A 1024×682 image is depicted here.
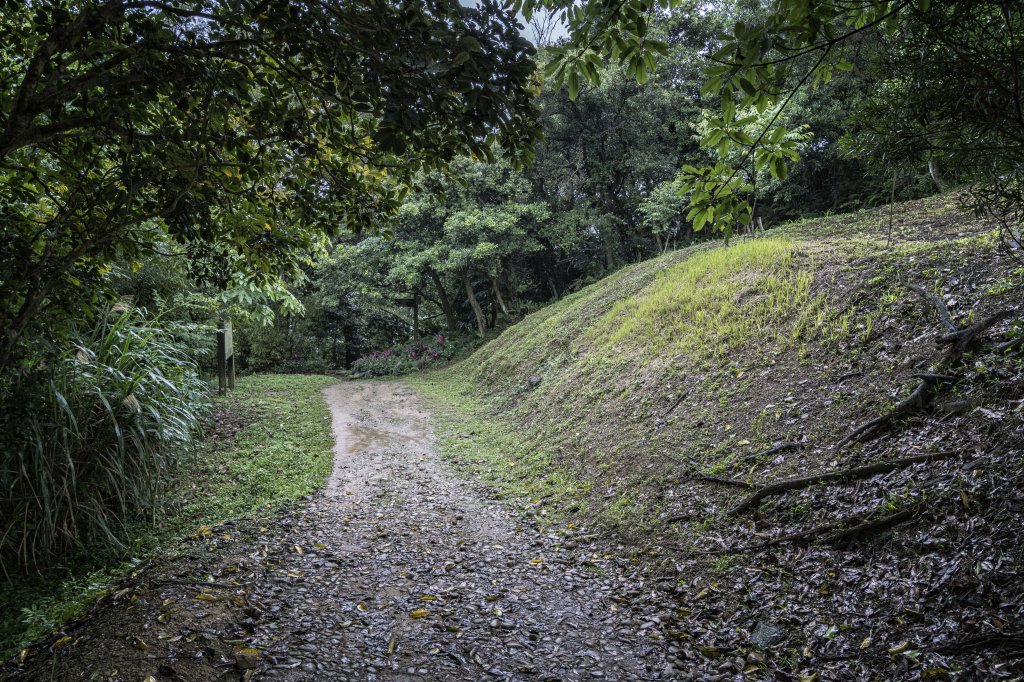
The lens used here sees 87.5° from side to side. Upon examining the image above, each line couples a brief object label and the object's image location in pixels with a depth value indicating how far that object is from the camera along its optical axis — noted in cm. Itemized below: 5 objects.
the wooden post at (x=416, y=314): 2438
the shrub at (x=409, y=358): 2127
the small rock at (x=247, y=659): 318
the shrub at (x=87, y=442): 446
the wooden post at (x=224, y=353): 1162
